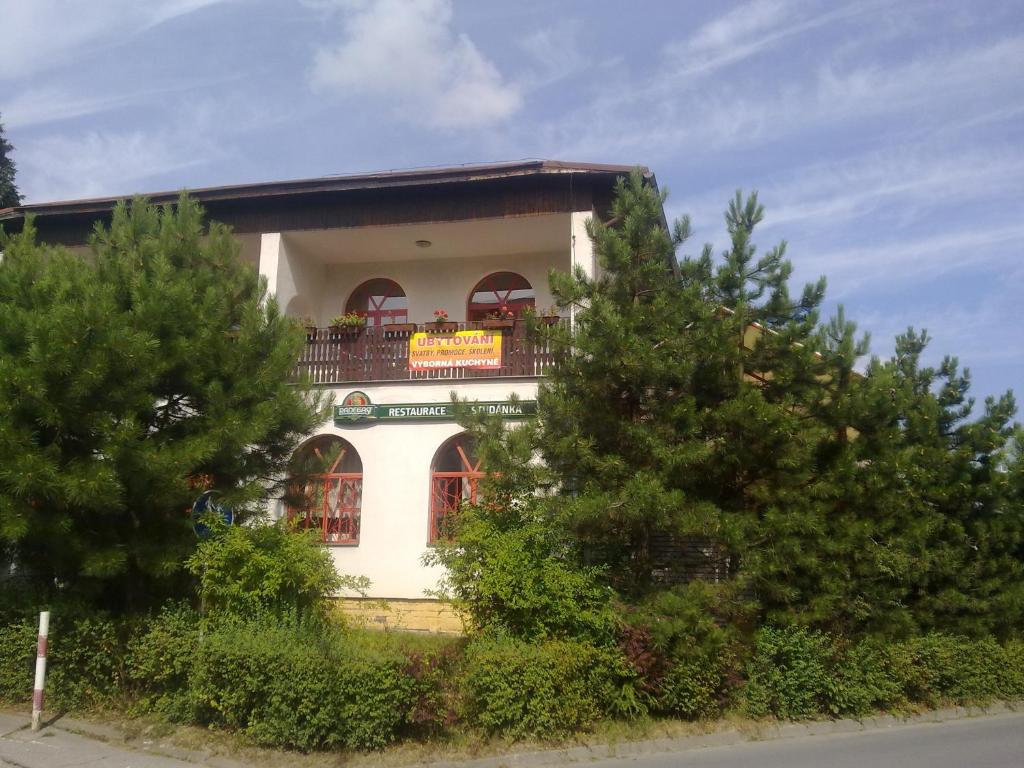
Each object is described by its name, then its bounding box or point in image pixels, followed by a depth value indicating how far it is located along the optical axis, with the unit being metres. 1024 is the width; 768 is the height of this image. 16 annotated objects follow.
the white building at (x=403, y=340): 14.34
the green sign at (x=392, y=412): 14.42
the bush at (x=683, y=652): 8.87
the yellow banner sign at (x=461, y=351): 14.47
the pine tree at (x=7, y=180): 26.18
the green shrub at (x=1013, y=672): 10.94
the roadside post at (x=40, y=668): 8.74
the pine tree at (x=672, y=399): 9.48
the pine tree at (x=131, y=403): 8.76
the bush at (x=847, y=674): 9.53
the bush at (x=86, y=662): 9.22
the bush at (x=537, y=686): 8.26
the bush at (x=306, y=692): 7.88
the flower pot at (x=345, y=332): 15.14
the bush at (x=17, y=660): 9.54
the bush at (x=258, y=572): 9.09
